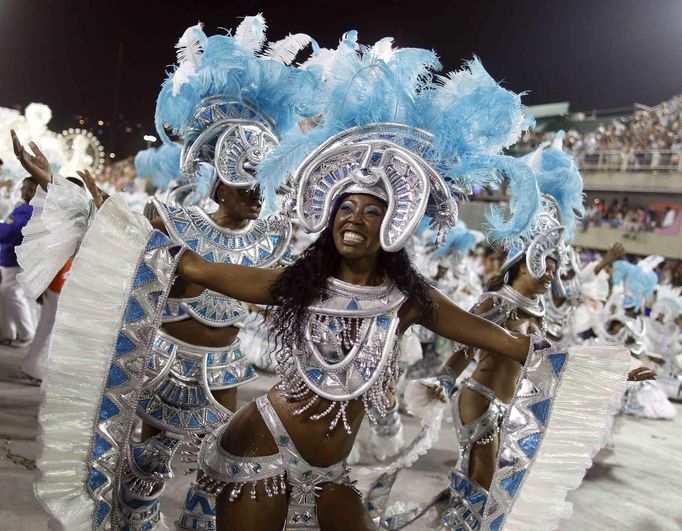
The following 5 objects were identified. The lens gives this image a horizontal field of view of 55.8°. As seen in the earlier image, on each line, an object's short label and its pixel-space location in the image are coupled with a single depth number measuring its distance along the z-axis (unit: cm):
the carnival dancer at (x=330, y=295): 218
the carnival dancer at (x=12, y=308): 695
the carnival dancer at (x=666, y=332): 1120
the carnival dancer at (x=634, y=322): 812
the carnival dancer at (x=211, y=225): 313
